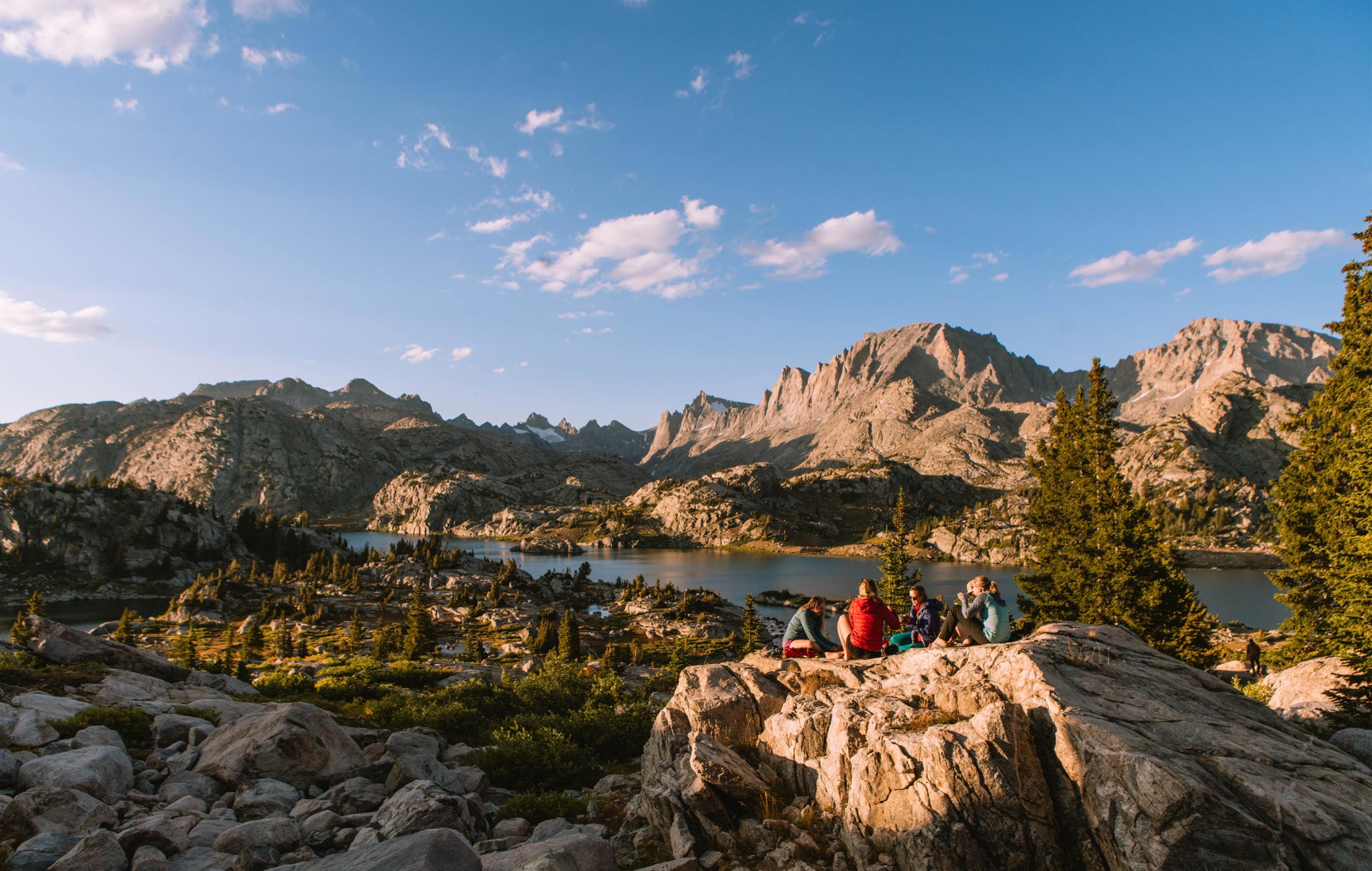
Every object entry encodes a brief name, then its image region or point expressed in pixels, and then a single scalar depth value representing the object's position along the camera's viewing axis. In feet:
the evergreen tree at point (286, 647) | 211.76
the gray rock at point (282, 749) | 46.50
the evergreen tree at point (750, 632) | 235.40
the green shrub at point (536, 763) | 55.72
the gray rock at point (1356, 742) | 40.09
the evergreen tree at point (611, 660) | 179.93
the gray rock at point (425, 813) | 37.91
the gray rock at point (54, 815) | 32.22
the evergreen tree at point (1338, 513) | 71.51
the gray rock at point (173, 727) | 52.85
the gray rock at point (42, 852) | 29.53
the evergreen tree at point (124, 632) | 186.50
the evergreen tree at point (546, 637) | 241.14
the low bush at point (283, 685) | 87.71
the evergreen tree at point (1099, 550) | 115.03
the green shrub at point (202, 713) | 60.44
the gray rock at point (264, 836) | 34.42
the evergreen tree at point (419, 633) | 212.64
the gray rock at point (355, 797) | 43.45
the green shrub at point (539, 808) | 45.83
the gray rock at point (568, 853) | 32.96
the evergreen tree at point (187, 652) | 138.83
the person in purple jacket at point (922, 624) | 56.75
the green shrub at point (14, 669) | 63.67
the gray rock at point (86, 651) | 74.28
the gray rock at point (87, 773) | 38.86
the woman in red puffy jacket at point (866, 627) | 53.06
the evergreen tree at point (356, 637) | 227.81
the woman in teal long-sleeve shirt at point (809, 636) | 56.90
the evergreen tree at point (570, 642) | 214.90
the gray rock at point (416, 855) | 29.27
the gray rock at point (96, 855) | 28.99
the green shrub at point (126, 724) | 50.60
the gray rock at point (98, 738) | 46.80
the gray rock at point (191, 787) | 42.27
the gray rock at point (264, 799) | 40.96
